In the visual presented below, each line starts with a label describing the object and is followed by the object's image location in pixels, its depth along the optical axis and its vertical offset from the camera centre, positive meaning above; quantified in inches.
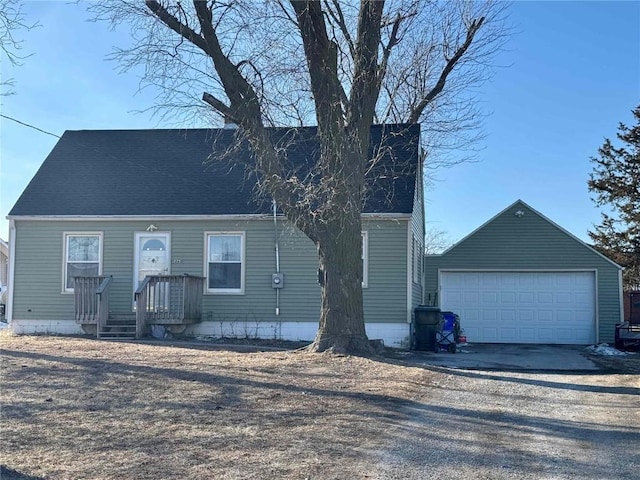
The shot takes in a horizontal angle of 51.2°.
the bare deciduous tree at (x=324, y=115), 456.8 +122.1
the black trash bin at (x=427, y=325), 629.9 -34.2
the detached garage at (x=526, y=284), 767.7 +6.9
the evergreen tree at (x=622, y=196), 1195.3 +169.4
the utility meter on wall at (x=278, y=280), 647.1 +7.7
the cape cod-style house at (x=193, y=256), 637.9 +31.1
